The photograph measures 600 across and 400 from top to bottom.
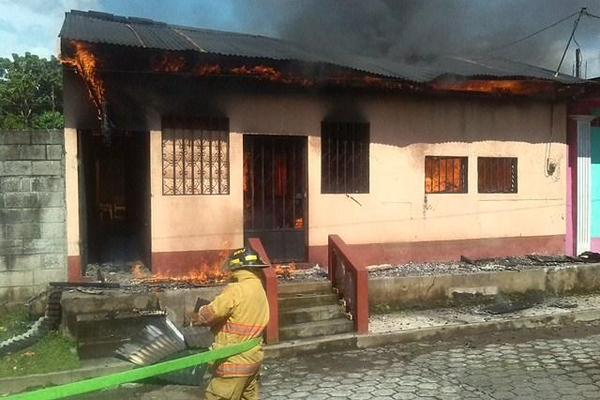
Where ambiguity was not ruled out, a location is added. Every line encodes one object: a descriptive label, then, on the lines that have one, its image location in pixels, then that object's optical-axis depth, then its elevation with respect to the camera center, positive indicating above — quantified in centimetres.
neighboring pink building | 1109 +27
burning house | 788 +73
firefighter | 385 -90
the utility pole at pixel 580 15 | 1282 +406
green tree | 2136 +485
